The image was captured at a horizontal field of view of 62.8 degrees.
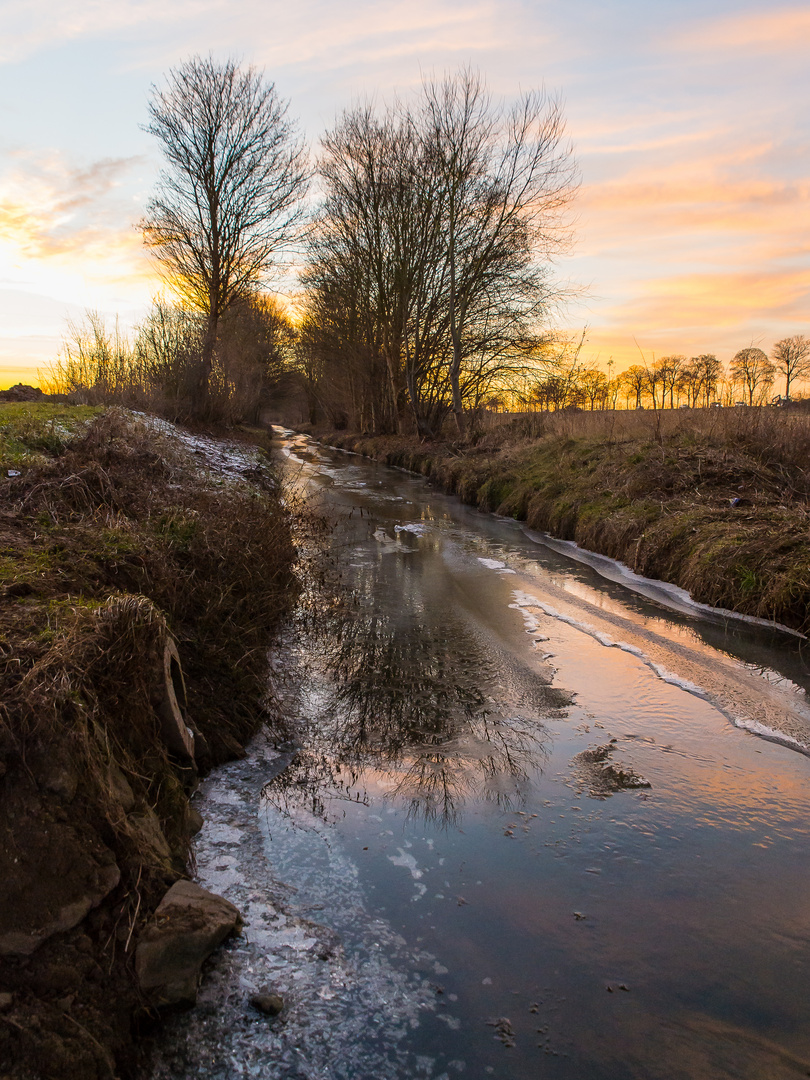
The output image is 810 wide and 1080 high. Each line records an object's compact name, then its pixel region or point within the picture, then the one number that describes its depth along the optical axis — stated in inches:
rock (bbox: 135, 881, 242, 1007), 83.0
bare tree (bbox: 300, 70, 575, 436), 757.9
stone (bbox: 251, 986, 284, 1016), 85.3
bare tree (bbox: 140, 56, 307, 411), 767.1
